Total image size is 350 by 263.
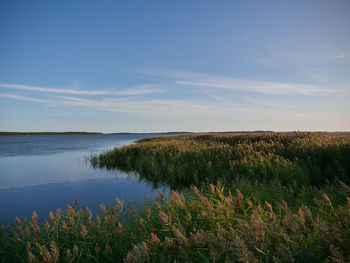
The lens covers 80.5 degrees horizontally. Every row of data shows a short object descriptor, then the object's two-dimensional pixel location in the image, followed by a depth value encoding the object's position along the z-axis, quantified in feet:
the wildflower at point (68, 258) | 6.66
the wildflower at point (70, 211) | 9.92
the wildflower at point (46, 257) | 6.12
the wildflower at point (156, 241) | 6.64
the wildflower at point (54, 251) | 6.29
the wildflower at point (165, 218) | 7.56
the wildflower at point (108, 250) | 7.59
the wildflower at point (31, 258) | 6.37
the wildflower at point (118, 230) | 9.23
